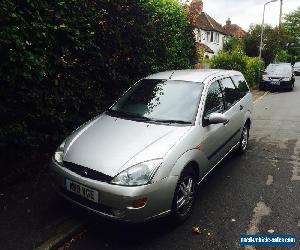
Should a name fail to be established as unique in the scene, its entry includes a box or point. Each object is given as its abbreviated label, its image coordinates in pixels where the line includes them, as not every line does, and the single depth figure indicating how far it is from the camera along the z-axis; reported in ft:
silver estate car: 10.05
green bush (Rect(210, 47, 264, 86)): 48.03
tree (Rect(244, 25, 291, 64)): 76.47
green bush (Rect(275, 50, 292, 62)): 101.33
